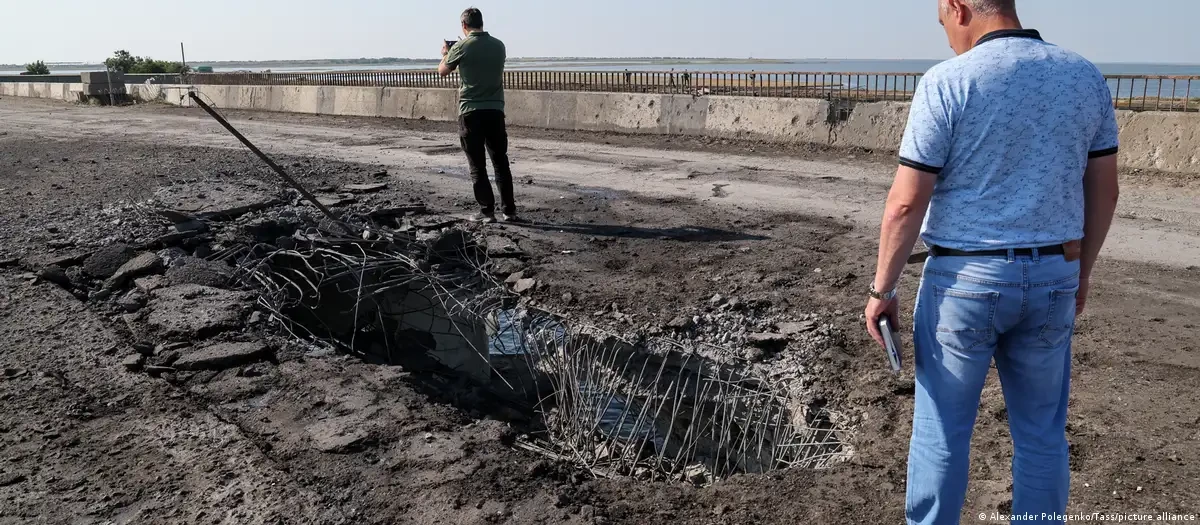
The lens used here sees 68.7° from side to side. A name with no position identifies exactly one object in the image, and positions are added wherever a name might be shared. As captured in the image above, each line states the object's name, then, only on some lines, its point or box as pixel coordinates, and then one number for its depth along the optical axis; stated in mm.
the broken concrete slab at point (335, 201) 8334
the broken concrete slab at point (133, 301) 5544
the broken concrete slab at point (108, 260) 6223
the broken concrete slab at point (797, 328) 5375
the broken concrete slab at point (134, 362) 4606
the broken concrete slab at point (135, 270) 5996
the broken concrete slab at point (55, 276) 6012
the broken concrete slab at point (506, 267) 6809
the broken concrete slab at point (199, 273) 5953
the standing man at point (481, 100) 7453
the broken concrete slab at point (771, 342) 5348
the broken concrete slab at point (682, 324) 5625
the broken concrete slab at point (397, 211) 8008
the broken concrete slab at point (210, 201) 7488
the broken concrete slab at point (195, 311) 5121
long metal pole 6083
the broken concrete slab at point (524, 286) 6459
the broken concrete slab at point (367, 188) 9039
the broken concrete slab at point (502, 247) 7109
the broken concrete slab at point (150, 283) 5820
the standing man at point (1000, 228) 2279
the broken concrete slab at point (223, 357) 4660
